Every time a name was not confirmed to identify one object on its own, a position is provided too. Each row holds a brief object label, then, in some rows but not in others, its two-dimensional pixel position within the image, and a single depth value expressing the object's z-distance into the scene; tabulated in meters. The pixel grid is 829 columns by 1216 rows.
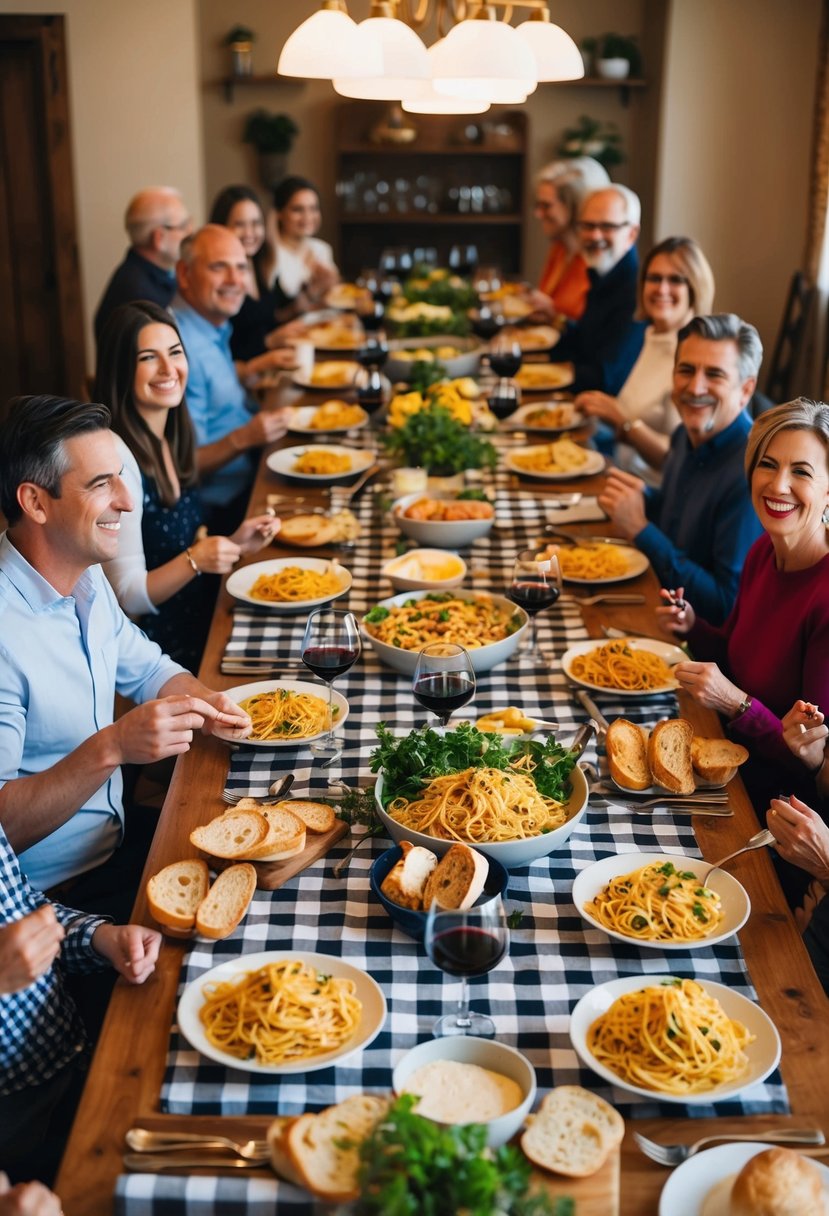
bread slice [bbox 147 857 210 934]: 1.53
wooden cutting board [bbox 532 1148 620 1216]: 1.13
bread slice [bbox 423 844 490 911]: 1.50
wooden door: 5.96
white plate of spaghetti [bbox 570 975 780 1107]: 1.28
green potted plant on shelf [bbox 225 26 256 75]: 7.66
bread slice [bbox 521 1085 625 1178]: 1.17
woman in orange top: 5.75
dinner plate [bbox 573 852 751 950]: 1.49
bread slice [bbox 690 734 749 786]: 1.88
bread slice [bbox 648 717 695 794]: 1.85
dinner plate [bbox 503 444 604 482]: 3.44
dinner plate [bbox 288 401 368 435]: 3.88
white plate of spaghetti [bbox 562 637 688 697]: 2.18
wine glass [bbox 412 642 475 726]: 1.83
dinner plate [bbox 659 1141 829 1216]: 1.16
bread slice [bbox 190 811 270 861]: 1.65
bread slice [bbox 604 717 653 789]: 1.86
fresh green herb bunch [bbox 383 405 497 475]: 3.36
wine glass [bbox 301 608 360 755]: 1.98
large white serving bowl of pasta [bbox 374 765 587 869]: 1.61
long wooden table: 1.21
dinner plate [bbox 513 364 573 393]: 4.52
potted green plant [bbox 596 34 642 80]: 7.43
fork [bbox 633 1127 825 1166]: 1.22
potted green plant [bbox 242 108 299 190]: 7.84
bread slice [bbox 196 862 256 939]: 1.52
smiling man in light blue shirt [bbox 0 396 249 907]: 1.96
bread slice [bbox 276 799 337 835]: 1.73
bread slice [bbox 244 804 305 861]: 1.63
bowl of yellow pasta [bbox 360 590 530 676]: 2.27
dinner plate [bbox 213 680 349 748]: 2.04
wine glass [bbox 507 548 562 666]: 2.27
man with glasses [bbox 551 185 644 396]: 4.50
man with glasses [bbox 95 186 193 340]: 4.48
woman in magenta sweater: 2.06
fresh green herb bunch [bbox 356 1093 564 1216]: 0.98
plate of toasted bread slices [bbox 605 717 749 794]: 1.86
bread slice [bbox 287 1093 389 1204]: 1.11
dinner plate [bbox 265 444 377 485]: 3.39
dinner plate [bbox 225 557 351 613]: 2.54
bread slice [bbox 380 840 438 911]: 1.53
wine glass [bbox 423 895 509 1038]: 1.24
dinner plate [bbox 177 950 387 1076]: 1.30
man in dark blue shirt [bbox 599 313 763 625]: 2.73
